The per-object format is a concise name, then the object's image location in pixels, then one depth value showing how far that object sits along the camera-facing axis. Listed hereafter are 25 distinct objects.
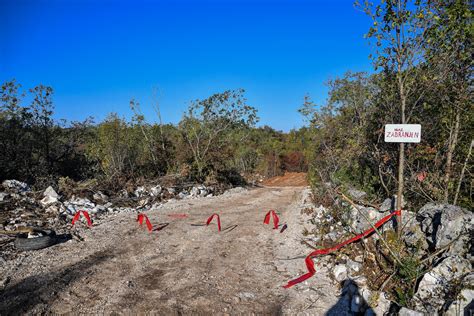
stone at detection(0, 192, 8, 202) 8.93
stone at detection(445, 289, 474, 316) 3.17
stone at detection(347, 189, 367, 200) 7.70
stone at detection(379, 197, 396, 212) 6.05
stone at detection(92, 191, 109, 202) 10.42
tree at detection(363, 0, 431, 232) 4.56
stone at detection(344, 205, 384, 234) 6.14
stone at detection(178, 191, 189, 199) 12.44
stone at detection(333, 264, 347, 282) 4.71
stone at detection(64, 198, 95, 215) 8.93
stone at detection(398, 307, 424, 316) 3.37
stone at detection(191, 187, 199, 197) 13.17
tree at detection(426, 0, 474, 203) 4.27
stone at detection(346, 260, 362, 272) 4.77
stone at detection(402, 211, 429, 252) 4.69
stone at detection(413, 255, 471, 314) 3.59
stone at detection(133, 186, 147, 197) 11.81
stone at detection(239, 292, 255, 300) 4.32
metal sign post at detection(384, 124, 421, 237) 4.46
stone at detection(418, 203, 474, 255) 4.16
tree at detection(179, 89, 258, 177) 15.55
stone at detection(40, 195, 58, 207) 9.15
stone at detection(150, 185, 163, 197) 12.05
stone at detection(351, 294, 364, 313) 3.98
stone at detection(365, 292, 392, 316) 3.79
